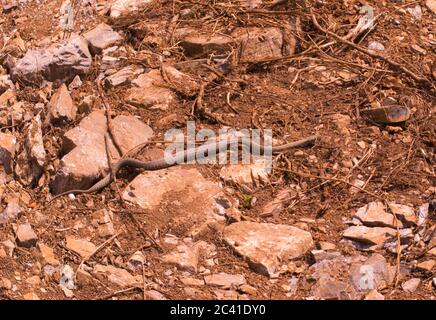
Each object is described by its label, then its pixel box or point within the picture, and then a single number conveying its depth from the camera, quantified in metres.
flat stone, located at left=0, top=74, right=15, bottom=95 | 4.78
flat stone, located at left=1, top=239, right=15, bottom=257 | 3.72
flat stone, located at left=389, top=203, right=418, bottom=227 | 3.78
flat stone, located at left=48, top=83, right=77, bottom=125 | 4.42
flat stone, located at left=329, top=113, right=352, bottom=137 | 4.29
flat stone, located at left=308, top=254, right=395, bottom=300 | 3.45
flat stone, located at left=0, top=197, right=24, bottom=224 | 3.90
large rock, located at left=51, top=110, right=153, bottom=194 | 4.04
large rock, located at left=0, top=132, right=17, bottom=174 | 4.27
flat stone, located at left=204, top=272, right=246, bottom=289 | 3.52
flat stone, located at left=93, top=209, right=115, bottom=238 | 3.81
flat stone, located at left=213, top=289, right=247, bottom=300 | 3.46
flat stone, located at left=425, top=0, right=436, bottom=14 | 5.24
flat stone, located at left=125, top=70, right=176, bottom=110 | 4.54
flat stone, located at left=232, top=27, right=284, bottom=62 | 4.81
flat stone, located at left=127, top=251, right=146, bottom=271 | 3.64
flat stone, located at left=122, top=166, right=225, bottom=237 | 3.82
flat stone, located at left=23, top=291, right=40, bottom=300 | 3.48
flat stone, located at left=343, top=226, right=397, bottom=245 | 3.68
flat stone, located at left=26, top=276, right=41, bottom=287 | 3.58
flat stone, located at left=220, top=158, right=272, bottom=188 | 4.05
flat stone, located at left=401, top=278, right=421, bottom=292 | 3.48
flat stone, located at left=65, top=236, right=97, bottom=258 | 3.72
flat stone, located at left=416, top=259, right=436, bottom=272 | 3.55
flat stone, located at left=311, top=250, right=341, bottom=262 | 3.62
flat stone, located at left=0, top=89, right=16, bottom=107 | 4.68
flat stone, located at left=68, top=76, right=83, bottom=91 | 4.72
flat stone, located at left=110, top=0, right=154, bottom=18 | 5.24
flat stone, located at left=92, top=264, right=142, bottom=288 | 3.54
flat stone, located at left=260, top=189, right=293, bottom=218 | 3.90
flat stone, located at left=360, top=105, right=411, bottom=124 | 4.29
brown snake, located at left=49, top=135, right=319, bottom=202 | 4.06
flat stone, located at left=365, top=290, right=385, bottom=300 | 3.40
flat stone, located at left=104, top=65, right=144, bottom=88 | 4.68
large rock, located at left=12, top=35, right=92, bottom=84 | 4.72
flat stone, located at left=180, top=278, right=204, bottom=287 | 3.54
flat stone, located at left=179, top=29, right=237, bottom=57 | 4.85
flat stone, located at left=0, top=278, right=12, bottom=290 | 3.53
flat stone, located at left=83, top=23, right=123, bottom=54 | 4.94
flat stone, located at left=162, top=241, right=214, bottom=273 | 3.60
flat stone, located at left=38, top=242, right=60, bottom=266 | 3.69
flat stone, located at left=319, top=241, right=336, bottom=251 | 3.67
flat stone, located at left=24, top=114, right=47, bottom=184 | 4.19
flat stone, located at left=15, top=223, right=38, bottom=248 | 3.75
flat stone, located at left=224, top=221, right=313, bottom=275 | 3.60
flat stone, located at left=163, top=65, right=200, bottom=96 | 4.60
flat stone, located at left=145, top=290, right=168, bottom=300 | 3.46
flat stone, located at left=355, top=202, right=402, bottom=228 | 3.77
